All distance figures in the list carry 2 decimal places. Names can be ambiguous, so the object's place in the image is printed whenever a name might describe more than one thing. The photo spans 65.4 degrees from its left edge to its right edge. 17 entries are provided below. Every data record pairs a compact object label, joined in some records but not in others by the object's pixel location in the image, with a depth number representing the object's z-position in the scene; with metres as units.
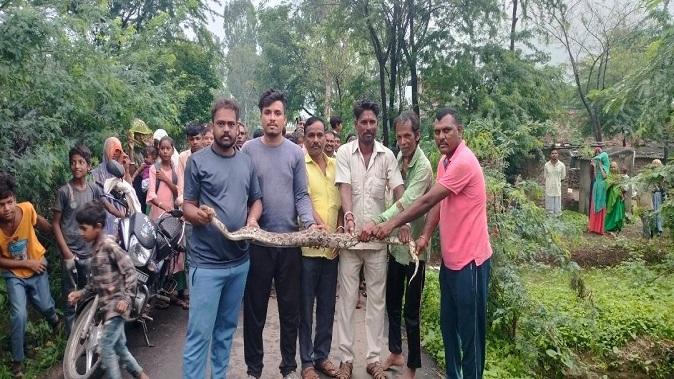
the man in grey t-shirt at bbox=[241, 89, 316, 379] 3.68
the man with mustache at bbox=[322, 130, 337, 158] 5.98
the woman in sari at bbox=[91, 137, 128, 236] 4.47
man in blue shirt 3.31
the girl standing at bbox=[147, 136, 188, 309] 5.54
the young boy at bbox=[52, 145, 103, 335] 4.29
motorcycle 3.86
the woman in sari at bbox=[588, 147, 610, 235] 11.08
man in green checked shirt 3.91
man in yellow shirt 3.94
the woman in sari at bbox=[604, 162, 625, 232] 10.93
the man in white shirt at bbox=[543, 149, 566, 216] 11.98
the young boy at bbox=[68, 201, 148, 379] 3.59
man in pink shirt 3.41
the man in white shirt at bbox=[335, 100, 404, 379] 3.99
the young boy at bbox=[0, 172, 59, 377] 3.80
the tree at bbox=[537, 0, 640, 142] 23.30
